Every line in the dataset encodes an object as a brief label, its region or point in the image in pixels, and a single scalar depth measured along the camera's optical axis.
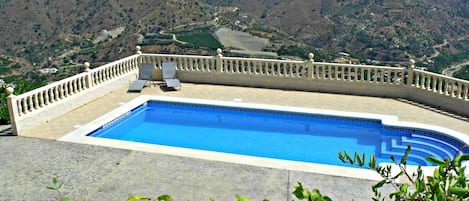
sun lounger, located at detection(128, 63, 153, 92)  11.50
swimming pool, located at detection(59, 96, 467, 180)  7.63
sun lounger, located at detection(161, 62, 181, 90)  11.71
